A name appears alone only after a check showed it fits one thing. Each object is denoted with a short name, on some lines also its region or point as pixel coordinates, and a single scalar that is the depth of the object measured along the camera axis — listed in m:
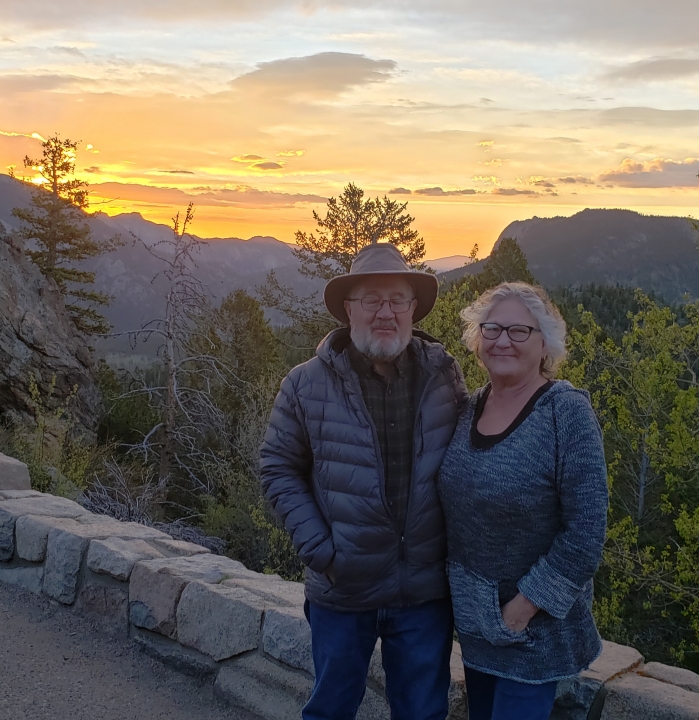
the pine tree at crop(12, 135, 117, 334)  22.22
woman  2.14
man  2.44
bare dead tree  13.19
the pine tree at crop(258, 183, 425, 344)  21.00
